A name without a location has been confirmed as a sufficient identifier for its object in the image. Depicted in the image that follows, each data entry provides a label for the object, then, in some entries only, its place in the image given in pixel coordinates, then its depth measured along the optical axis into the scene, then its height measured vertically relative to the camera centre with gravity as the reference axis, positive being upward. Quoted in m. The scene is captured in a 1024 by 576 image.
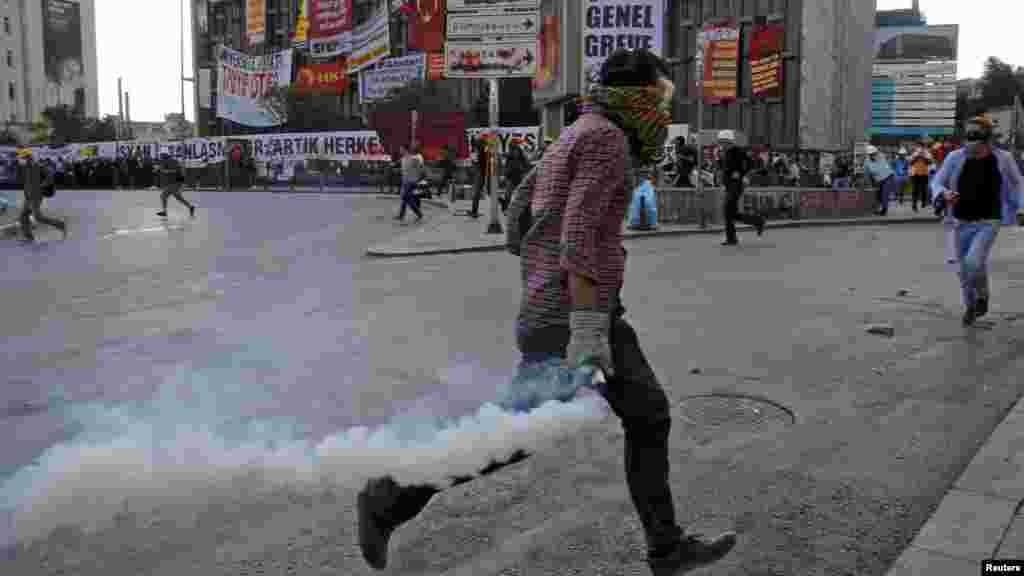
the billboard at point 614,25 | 21.19 +3.79
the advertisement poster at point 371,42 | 50.09 +8.28
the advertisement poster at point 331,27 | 56.38 +9.85
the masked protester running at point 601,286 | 2.92 -0.31
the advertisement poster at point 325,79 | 58.44 +6.90
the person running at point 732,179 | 15.22 +0.19
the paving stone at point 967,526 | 3.40 -1.29
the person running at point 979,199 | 7.90 -0.06
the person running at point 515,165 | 18.88 +0.50
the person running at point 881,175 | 24.25 +0.43
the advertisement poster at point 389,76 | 52.22 +6.51
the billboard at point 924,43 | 92.75 +15.00
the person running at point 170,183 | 22.78 +0.12
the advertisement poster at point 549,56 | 19.89 +2.94
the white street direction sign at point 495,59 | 17.27 +2.44
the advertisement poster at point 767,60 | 41.16 +5.82
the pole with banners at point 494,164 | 16.66 +0.46
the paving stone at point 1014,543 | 3.34 -1.29
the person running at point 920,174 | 25.66 +0.49
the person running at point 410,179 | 20.78 +0.22
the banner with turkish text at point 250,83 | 57.31 +6.57
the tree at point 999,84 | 81.00 +9.67
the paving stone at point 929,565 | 3.23 -1.31
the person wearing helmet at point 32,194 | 16.98 -0.13
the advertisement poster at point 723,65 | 42.53 +5.80
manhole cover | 5.01 -1.27
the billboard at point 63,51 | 112.81 +16.90
